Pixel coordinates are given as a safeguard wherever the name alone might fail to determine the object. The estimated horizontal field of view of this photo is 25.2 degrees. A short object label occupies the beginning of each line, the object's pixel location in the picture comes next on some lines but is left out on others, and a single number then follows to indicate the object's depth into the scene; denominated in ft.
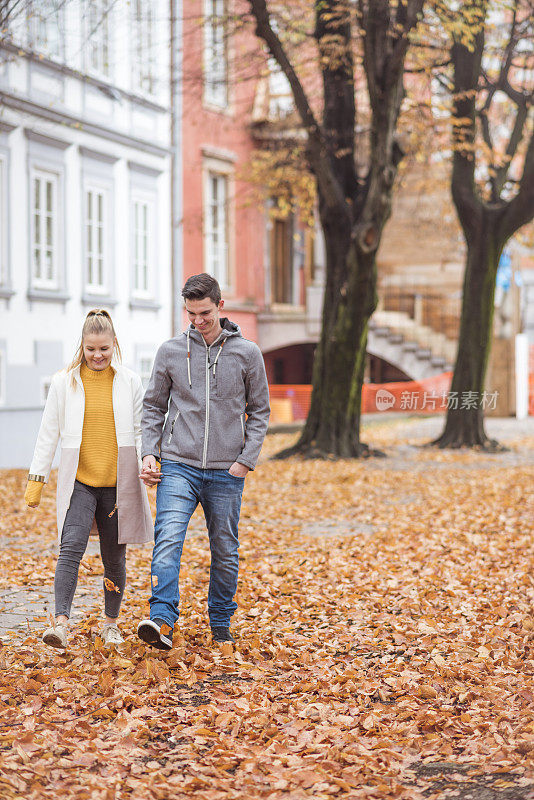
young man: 19.56
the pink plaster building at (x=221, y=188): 86.53
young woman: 19.75
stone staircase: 97.04
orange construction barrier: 87.35
